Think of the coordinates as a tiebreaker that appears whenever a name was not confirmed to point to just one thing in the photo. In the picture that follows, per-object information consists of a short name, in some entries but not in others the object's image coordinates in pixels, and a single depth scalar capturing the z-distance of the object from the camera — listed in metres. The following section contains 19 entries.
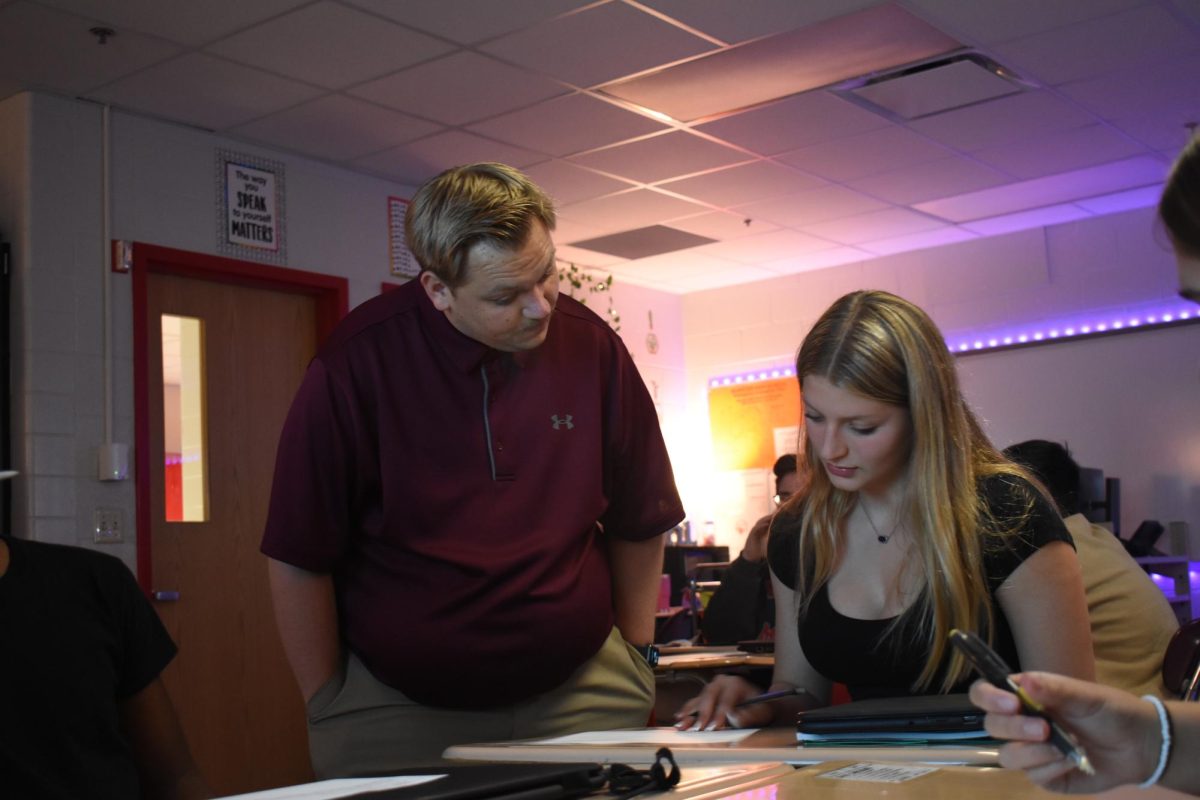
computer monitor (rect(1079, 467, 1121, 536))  6.77
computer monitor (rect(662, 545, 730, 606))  6.63
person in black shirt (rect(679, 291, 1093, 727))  1.89
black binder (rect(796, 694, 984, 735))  1.46
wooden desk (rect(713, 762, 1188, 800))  1.19
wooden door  5.18
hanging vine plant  7.83
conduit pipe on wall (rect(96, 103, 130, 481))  4.82
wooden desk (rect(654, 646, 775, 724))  3.85
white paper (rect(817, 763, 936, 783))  1.30
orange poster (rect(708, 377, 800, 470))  8.67
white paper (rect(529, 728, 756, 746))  1.68
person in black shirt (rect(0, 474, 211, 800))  1.72
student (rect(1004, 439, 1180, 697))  2.66
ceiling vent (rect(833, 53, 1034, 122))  5.20
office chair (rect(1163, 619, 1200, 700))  2.30
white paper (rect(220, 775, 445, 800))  1.27
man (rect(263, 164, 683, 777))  1.95
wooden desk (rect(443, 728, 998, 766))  1.41
